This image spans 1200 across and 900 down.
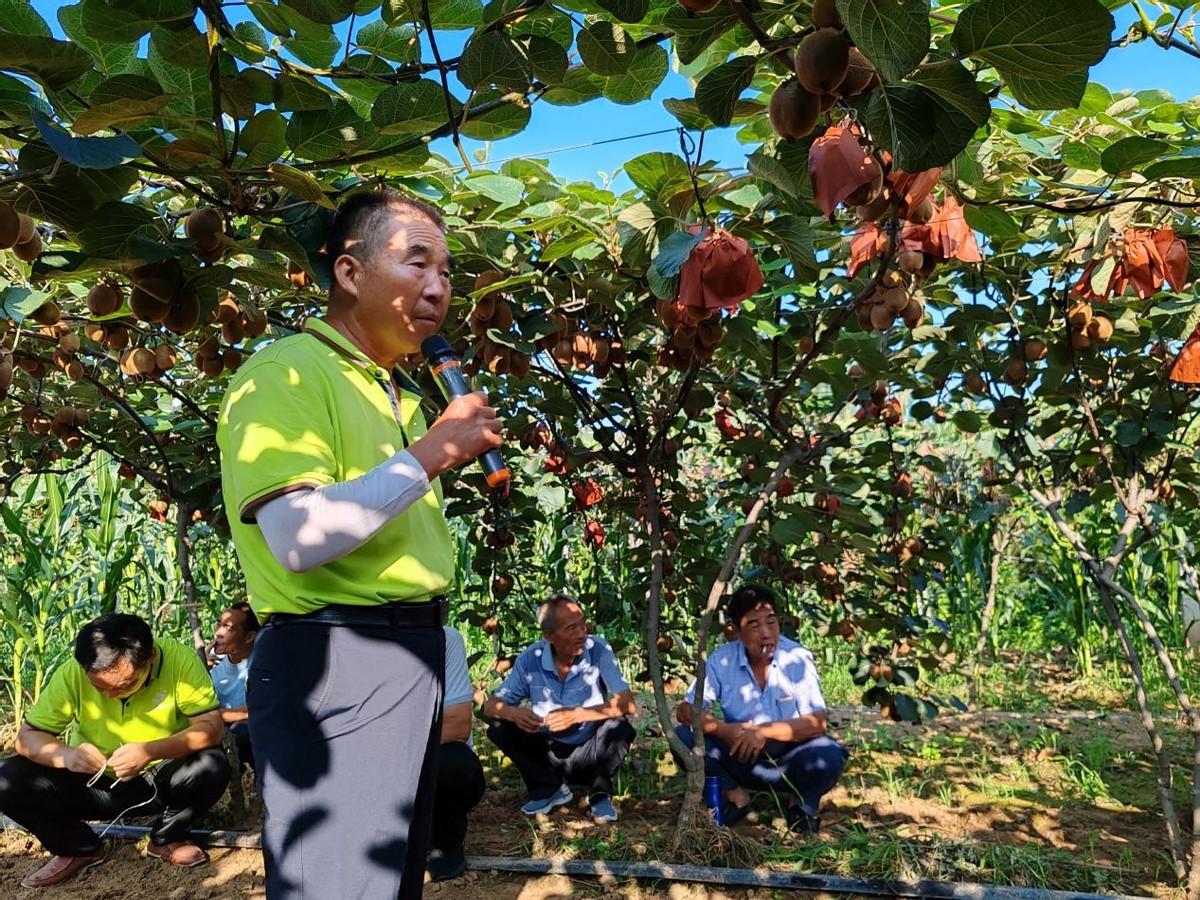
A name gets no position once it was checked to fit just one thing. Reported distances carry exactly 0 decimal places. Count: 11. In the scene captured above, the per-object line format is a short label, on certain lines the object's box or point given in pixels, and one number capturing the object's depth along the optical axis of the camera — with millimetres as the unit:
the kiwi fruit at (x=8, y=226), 1212
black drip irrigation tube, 2307
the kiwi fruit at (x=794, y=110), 938
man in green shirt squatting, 2926
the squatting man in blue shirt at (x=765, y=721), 3123
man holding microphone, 1114
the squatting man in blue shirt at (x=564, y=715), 3432
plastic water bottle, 3121
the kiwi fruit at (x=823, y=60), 863
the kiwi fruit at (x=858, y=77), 904
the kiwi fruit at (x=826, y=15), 867
